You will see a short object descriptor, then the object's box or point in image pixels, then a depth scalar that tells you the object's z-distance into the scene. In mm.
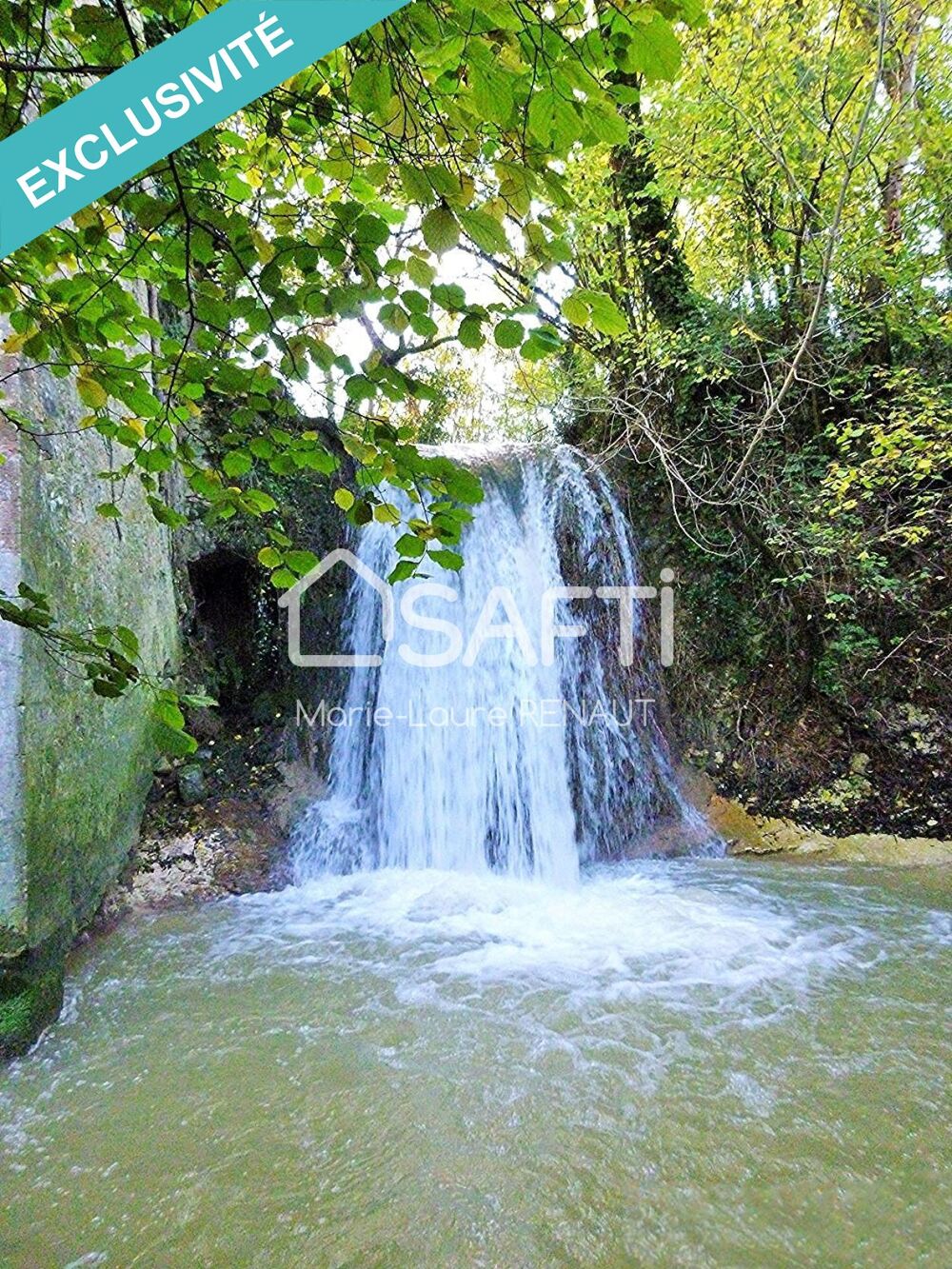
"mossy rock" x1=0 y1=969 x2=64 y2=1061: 2359
